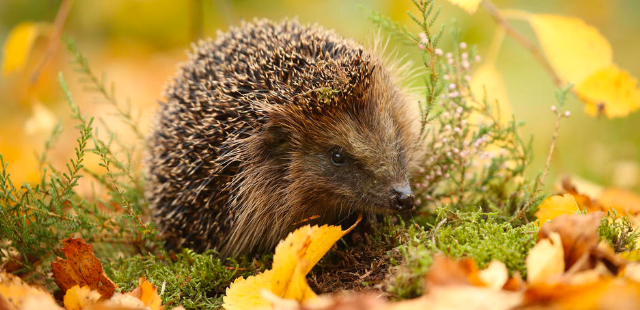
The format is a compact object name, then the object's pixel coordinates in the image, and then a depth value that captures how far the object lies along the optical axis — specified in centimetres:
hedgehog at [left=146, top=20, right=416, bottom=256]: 280
